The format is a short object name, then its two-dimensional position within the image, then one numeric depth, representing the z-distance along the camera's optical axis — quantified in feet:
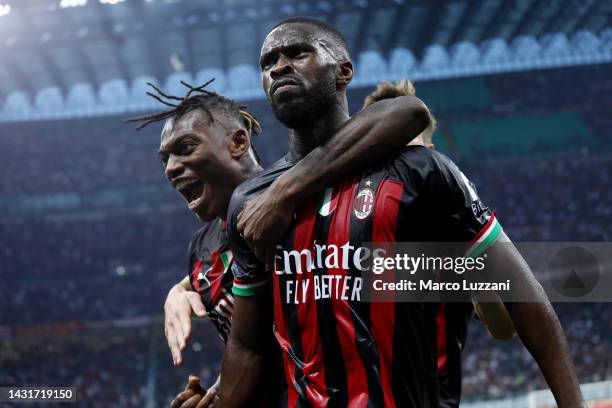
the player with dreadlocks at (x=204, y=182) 17.91
